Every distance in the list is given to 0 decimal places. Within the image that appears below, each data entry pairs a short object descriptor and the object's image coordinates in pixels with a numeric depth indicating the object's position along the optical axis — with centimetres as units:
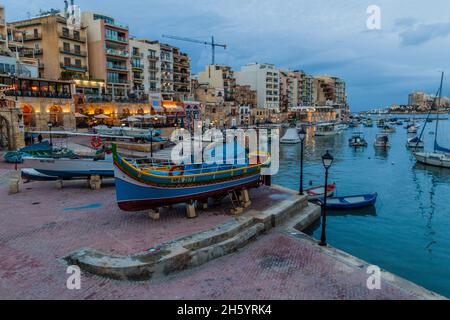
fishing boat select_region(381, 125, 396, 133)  8913
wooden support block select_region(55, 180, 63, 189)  1919
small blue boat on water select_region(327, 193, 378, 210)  2116
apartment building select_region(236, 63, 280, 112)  11800
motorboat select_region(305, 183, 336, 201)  2183
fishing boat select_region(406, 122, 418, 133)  7610
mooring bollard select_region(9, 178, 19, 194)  1770
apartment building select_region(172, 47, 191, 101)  8151
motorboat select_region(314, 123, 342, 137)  8005
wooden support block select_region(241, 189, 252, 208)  1570
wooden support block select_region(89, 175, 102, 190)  1906
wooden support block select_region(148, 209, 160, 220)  1368
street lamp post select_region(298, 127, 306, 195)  1653
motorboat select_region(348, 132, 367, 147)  5753
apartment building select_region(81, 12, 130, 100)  6075
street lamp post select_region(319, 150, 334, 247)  1178
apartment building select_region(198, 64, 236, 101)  10069
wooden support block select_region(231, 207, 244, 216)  1444
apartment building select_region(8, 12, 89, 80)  5462
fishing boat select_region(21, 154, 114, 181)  1898
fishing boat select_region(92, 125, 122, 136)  4037
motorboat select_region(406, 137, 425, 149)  5561
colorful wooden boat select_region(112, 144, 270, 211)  1272
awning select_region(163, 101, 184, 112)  6575
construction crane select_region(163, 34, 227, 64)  13988
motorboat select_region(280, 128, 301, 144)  6239
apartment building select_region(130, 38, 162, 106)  6812
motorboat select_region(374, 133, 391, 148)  5697
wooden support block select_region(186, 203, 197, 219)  1385
